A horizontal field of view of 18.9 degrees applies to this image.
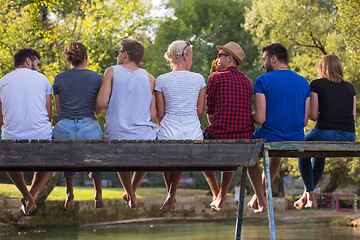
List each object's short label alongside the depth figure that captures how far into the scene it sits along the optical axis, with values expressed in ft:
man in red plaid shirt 40.44
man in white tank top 39.85
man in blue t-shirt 41.23
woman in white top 40.49
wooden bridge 35.02
